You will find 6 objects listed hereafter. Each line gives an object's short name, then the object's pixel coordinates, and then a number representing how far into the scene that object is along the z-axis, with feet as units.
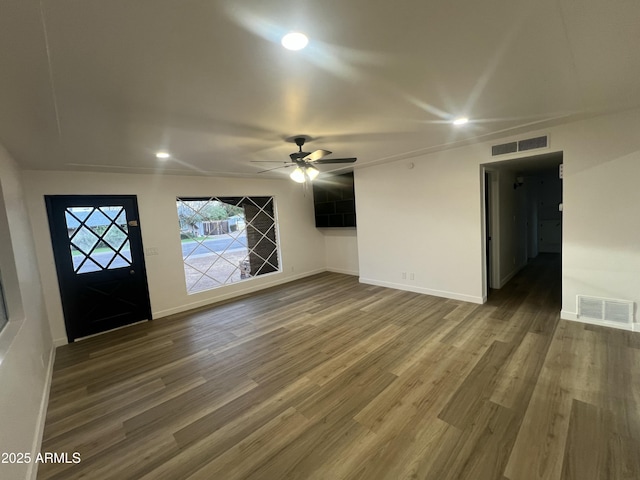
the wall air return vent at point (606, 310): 9.96
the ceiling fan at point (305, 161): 10.09
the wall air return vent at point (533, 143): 10.94
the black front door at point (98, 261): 12.53
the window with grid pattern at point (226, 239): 17.21
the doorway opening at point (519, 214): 15.30
